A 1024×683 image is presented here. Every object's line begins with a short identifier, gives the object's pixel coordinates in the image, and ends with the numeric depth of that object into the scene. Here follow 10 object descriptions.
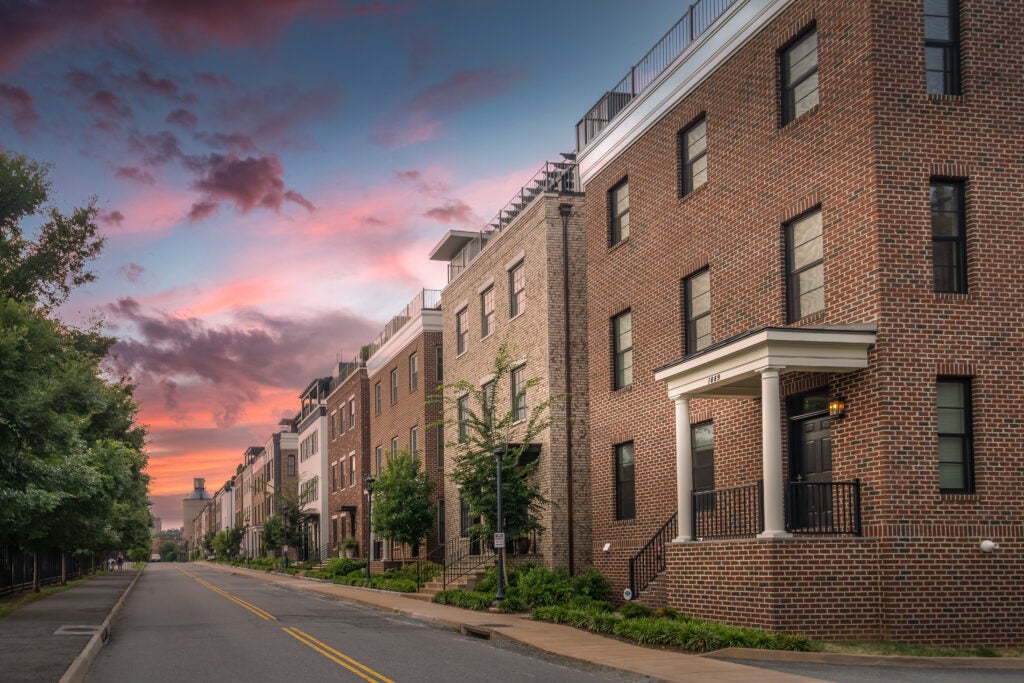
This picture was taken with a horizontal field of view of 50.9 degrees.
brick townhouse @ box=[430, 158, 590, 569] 29.73
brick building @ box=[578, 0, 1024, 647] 16.94
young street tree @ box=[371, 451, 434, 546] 40.75
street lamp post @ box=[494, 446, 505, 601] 26.20
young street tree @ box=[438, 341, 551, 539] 28.02
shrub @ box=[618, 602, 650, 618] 21.67
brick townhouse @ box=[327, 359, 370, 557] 57.50
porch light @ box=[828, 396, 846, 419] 18.06
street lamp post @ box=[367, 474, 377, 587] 42.59
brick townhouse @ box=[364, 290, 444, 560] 44.53
